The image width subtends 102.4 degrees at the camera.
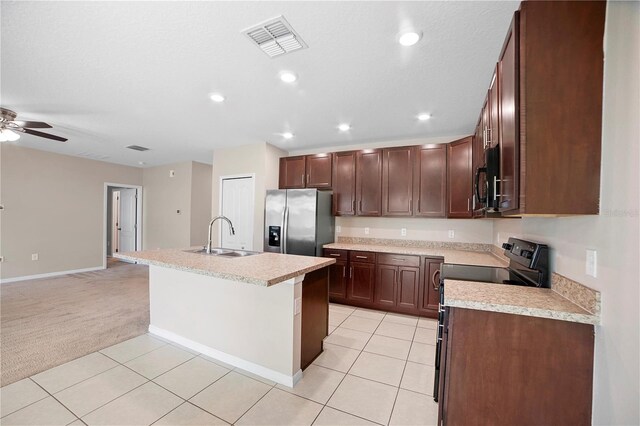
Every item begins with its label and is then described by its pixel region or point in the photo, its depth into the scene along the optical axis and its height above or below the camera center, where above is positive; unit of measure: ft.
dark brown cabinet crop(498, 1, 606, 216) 3.81 +1.63
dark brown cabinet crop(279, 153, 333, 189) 14.16 +2.19
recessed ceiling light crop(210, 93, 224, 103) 8.72 +3.84
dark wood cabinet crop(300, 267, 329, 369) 7.13 -3.10
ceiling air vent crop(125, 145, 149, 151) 15.66 +3.68
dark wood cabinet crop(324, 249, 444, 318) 11.10 -3.23
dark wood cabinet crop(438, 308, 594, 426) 3.98 -2.53
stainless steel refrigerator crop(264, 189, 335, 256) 12.78 -0.59
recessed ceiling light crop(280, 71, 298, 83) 7.33 +3.87
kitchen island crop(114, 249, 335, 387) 6.56 -2.93
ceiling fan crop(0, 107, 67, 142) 9.84 +3.10
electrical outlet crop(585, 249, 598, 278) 3.93 -0.75
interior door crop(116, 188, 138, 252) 22.79 -1.26
